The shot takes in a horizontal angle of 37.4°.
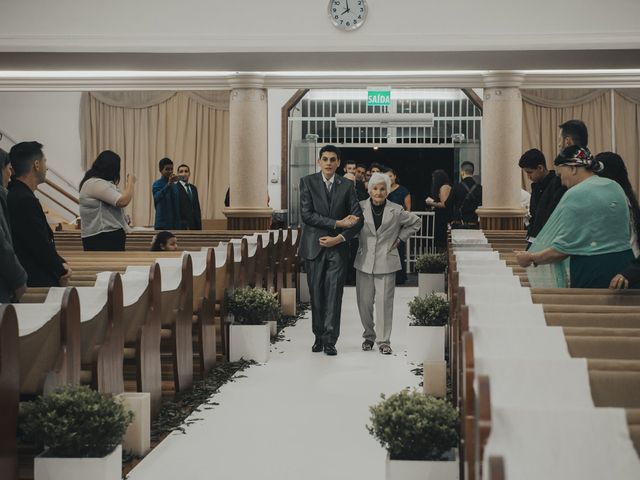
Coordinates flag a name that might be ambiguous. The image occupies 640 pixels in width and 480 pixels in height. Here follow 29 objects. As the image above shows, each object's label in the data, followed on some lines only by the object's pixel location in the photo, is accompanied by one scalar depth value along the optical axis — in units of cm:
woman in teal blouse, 450
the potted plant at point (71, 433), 326
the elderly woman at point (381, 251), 693
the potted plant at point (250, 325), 654
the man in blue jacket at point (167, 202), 1027
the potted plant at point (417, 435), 336
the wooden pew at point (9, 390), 311
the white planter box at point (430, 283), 969
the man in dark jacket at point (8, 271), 408
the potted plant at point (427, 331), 639
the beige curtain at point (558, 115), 1536
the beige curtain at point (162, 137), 1625
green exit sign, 1141
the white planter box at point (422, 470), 337
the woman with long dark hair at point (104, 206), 655
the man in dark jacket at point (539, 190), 575
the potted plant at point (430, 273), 970
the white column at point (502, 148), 1134
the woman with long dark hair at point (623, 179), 479
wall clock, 901
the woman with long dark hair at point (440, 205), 1133
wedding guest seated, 786
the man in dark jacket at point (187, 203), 1063
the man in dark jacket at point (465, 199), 1113
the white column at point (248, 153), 1146
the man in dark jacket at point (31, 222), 483
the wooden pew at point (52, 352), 351
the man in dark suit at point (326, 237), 684
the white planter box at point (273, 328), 765
